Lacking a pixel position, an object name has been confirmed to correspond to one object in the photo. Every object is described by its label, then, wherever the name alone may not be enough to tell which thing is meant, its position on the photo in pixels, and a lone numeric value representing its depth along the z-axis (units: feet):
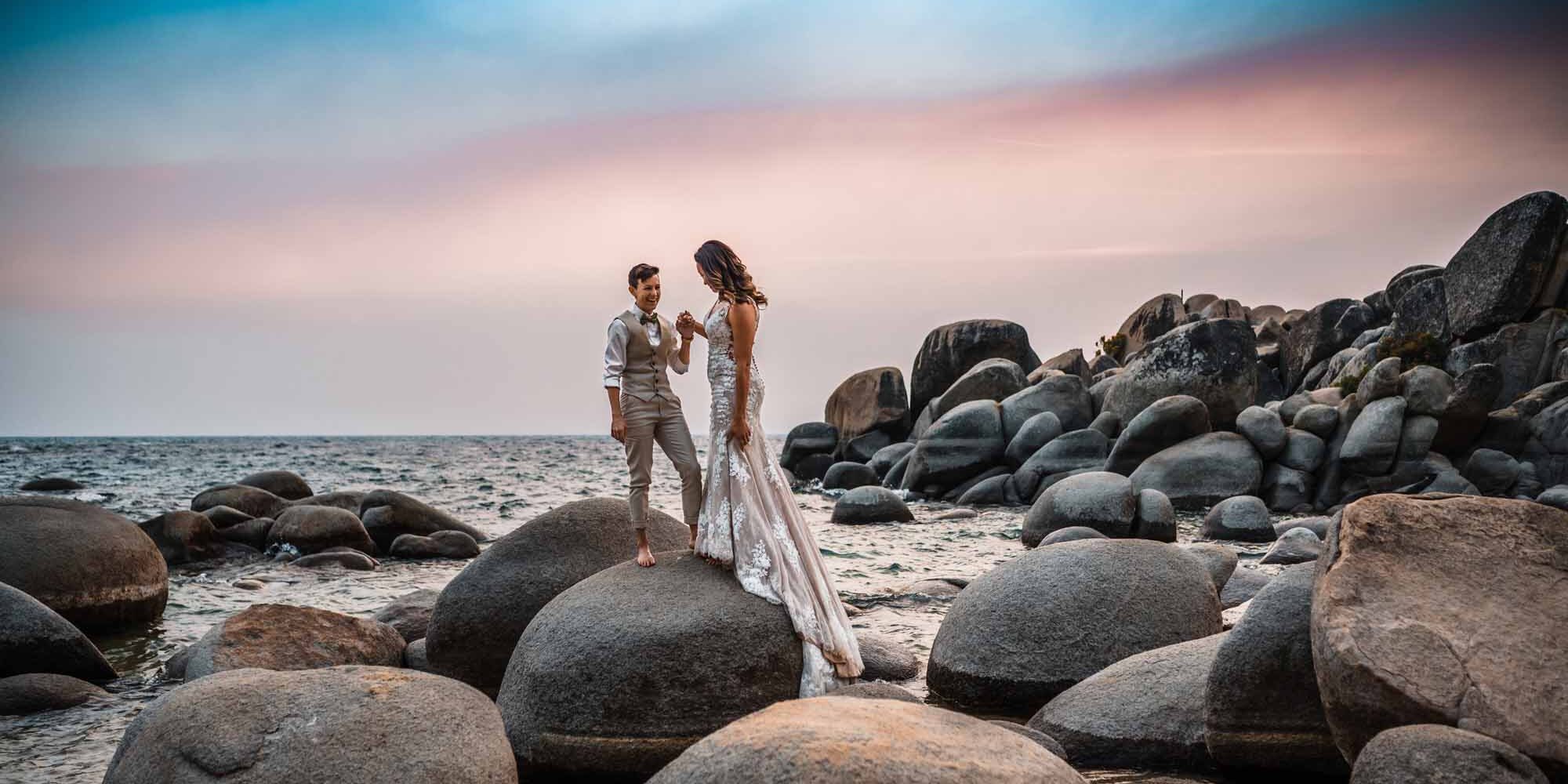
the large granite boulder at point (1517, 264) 82.48
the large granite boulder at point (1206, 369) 85.46
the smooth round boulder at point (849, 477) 106.93
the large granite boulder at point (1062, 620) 25.48
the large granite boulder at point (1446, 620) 15.74
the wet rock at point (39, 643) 30.01
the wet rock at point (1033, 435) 90.02
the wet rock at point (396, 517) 60.08
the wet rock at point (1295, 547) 47.24
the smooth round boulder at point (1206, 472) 72.95
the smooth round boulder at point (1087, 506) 56.44
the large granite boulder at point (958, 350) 122.01
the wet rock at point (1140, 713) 20.94
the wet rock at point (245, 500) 69.56
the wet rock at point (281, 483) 81.56
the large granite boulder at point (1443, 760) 14.52
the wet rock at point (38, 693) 27.63
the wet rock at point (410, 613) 34.19
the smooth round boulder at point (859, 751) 11.85
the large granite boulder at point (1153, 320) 134.72
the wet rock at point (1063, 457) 84.94
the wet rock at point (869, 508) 74.64
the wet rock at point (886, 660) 29.22
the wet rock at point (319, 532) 58.29
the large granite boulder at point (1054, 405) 94.17
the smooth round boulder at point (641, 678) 21.49
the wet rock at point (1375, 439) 70.54
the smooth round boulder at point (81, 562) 36.45
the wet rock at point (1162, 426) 77.46
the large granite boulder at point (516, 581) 27.43
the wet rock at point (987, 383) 107.34
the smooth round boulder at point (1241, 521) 57.47
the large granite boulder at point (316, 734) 15.90
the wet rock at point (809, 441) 129.18
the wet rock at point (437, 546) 58.34
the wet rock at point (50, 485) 115.44
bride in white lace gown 22.98
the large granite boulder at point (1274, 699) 19.52
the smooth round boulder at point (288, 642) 27.48
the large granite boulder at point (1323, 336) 111.45
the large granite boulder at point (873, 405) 121.90
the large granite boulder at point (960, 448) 93.76
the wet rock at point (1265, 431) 74.23
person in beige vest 25.03
